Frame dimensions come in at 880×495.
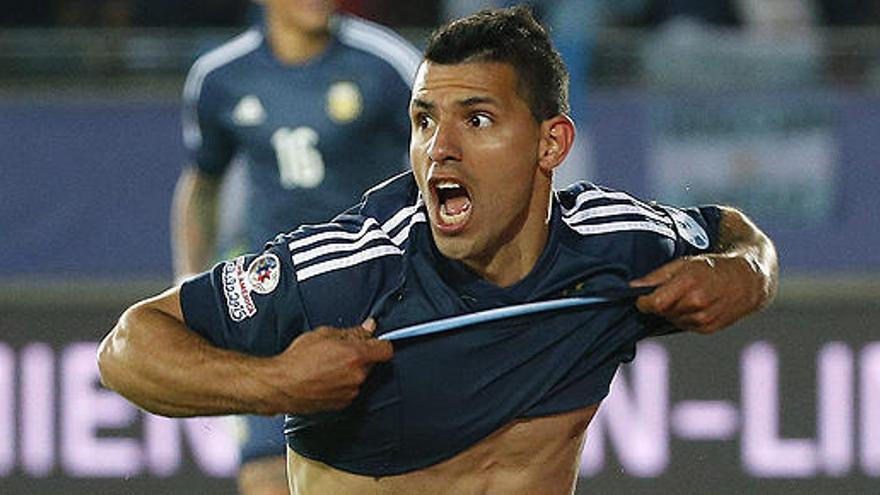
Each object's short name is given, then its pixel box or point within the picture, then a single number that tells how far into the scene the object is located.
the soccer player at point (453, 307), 7.52
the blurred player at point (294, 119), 12.69
